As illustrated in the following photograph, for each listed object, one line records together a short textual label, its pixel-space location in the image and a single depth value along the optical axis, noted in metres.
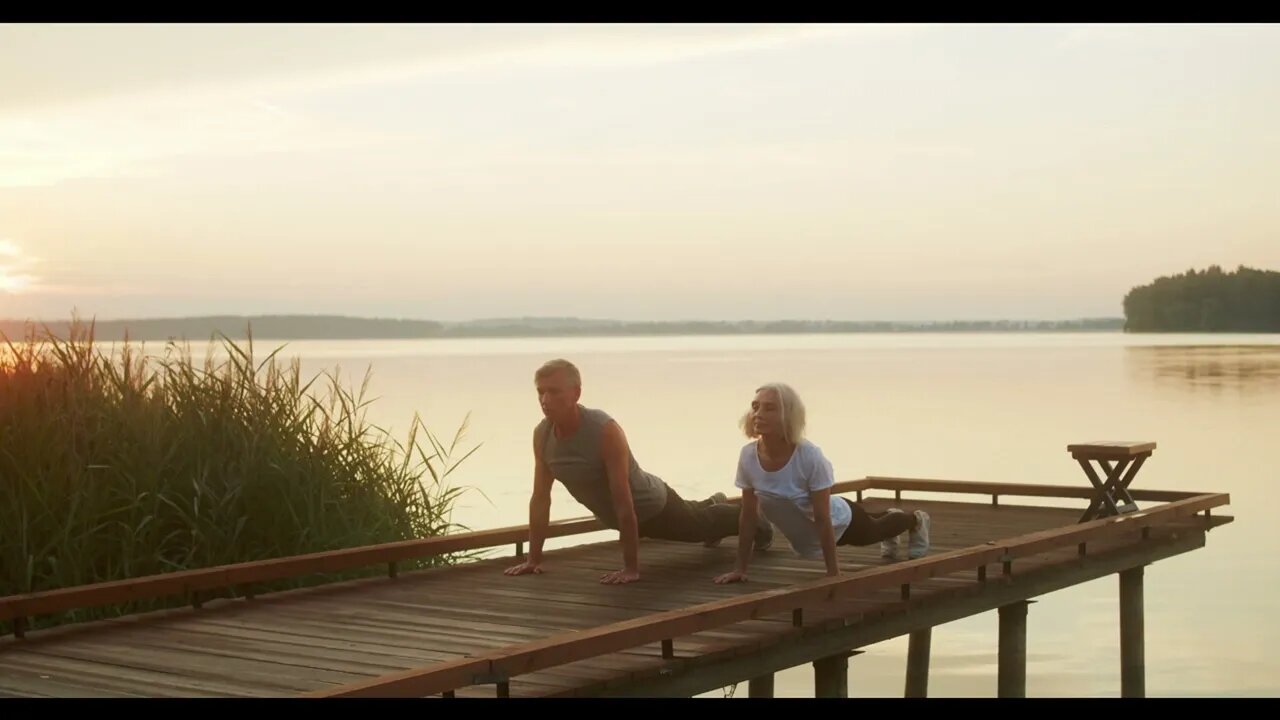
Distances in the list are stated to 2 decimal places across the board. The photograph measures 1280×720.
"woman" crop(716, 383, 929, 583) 9.54
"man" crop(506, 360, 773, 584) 9.63
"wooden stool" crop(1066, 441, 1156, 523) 13.45
